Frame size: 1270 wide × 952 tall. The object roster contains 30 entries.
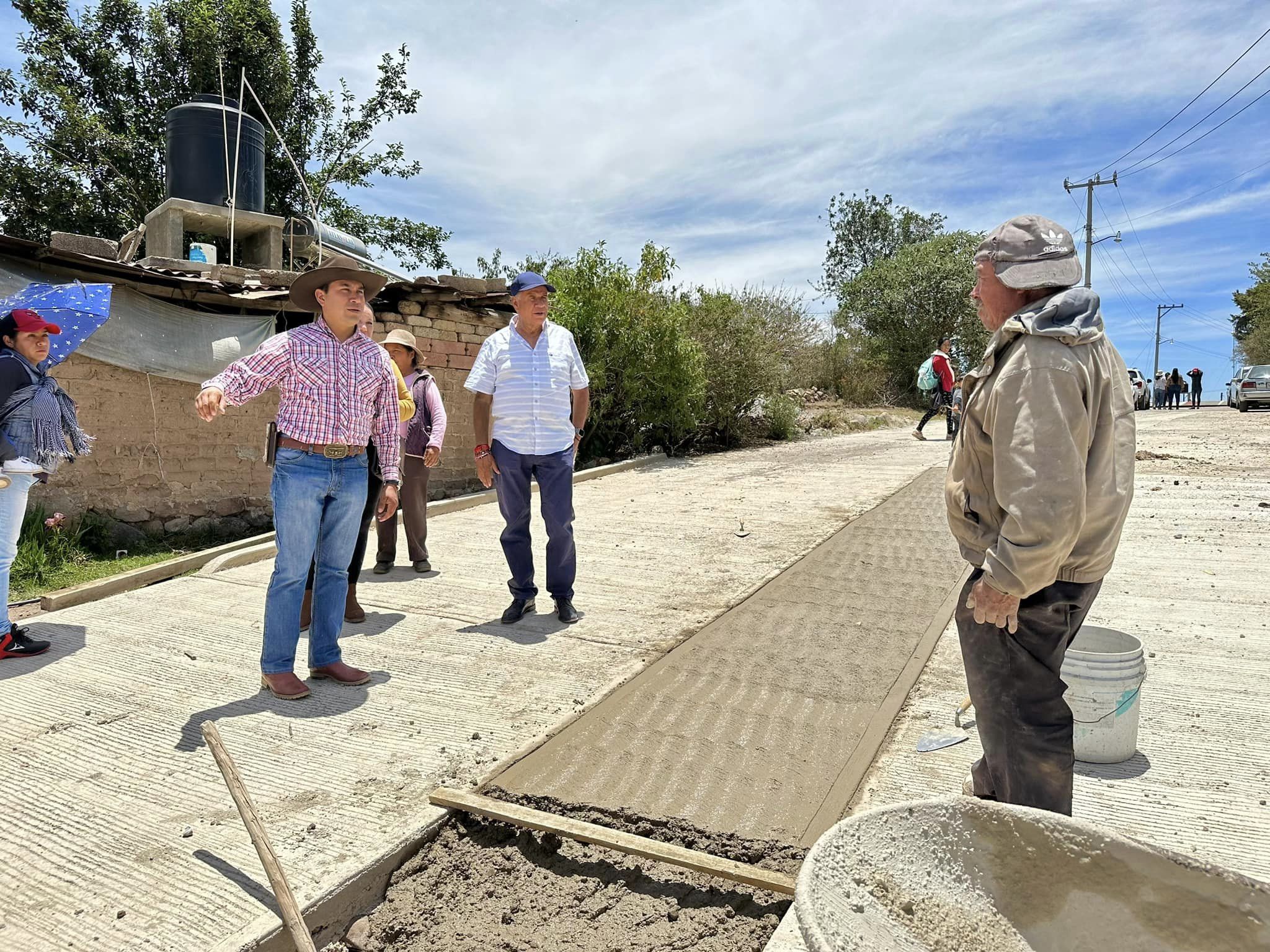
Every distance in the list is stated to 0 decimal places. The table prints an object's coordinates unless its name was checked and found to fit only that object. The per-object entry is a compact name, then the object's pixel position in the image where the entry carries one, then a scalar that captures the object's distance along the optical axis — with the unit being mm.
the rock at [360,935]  2545
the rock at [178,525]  8992
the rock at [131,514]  8578
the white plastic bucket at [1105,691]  3150
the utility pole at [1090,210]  39469
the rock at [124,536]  8453
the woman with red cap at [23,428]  4789
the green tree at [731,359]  16016
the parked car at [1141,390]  32650
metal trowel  3480
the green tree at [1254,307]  42781
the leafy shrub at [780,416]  17203
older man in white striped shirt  5340
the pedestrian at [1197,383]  38050
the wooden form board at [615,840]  2629
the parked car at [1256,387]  30469
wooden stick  2312
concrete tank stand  12234
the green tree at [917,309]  30031
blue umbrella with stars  5156
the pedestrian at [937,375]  15508
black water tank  13086
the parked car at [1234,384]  31766
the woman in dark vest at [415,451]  6656
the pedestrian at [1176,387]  36844
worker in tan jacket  2252
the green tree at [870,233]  43500
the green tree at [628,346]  13695
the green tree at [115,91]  19578
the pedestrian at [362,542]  5363
